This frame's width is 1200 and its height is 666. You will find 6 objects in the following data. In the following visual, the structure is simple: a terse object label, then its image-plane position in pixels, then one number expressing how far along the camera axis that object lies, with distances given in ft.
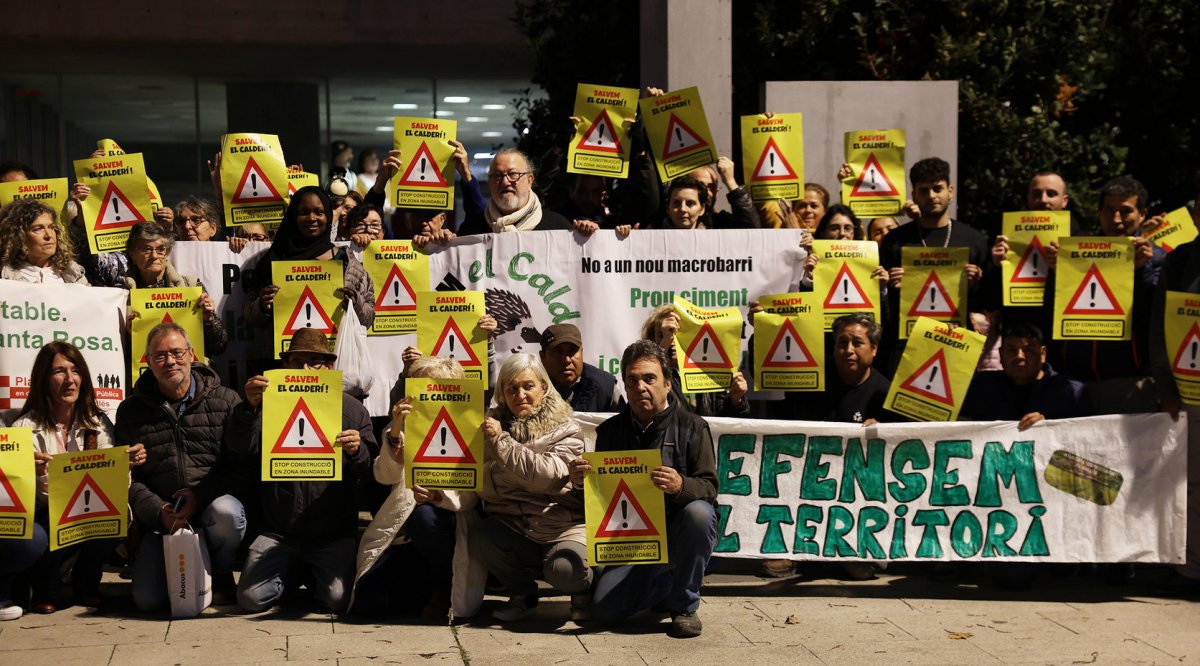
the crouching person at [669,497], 22.84
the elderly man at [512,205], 27.81
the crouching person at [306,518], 24.25
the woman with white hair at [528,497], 23.12
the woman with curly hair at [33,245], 26.45
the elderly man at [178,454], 24.32
